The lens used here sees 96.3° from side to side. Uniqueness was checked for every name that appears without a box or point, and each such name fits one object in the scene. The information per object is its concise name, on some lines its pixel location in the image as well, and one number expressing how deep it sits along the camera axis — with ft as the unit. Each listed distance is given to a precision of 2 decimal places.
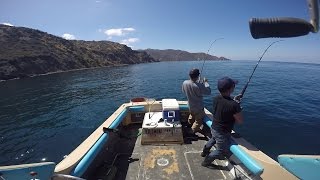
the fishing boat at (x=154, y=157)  7.82
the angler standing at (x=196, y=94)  14.28
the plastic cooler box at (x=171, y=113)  14.92
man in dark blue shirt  10.21
